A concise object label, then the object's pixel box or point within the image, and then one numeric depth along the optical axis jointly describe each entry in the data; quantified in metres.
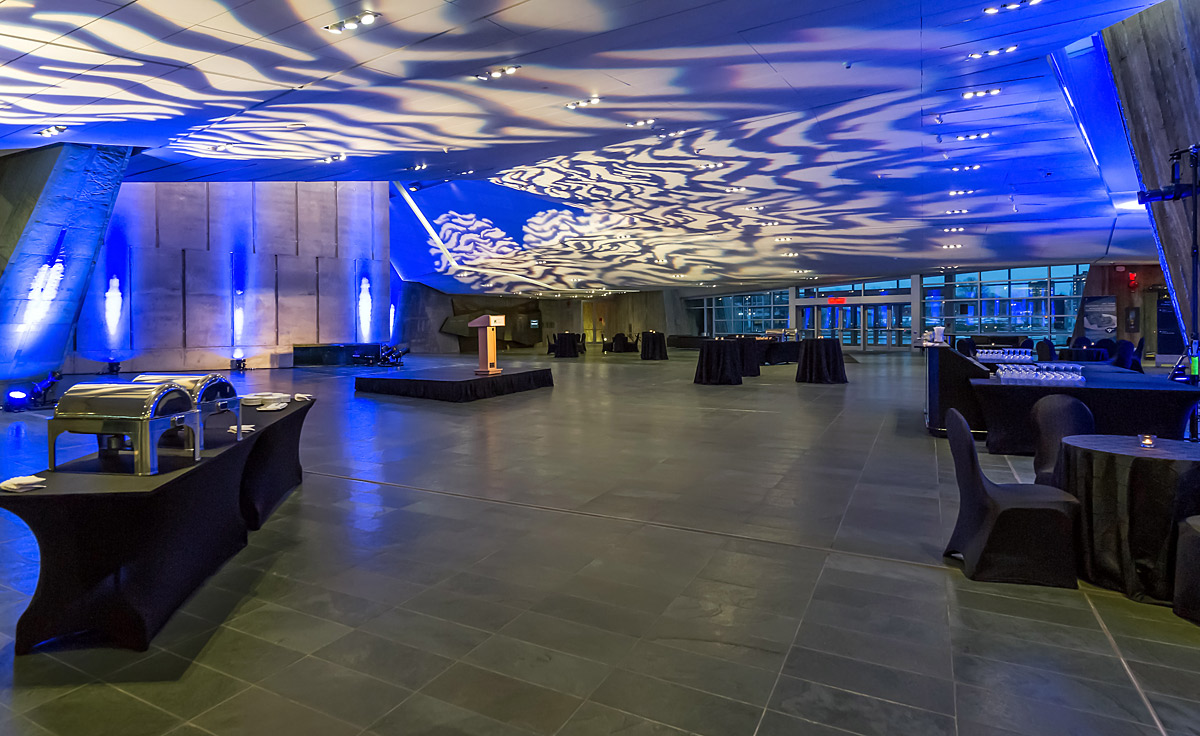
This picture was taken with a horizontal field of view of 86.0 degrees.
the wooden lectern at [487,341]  12.61
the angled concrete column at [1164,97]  5.85
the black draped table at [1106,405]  5.52
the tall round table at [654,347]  23.31
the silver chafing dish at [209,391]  3.10
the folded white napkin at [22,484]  2.38
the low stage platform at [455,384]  11.09
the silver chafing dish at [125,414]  2.64
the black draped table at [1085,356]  13.59
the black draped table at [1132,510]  2.84
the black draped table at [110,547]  2.47
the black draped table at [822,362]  14.02
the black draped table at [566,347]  24.61
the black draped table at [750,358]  16.47
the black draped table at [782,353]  21.58
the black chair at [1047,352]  12.92
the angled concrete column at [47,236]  8.92
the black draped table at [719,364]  13.80
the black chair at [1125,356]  10.03
